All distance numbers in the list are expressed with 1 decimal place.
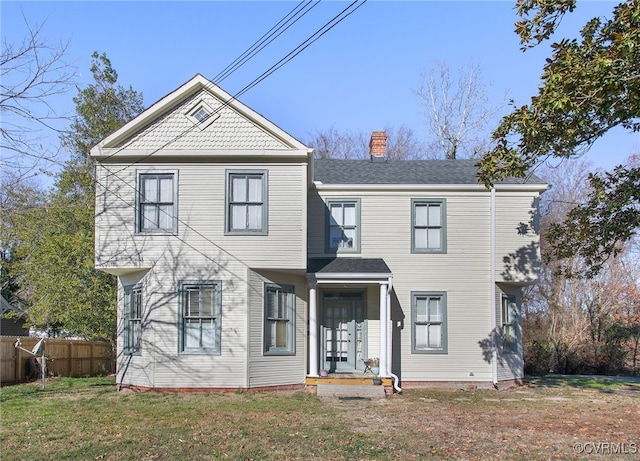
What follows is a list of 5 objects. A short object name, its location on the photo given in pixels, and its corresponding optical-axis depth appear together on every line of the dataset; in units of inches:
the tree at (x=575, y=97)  417.2
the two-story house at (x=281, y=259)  593.3
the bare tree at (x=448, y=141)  1254.7
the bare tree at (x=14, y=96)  413.4
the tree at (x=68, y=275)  841.5
